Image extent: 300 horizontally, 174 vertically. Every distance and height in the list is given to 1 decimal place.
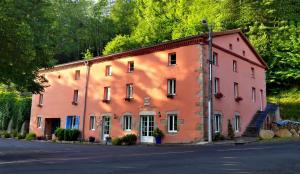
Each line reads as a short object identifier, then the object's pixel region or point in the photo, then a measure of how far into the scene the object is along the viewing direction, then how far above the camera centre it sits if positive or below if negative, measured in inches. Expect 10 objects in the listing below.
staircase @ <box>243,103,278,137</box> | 788.8 -6.5
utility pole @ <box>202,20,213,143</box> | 635.3 +91.0
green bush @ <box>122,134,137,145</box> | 715.9 -60.9
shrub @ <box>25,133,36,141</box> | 957.1 -79.9
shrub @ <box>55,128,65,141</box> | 861.9 -57.3
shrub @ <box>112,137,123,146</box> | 714.9 -68.7
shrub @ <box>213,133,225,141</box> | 658.1 -46.3
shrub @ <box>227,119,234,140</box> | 717.4 -31.6
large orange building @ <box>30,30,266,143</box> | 684.1 +95.1
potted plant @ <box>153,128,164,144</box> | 693.6 -45.8
